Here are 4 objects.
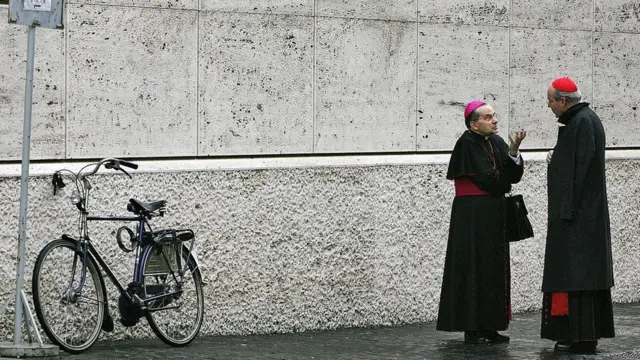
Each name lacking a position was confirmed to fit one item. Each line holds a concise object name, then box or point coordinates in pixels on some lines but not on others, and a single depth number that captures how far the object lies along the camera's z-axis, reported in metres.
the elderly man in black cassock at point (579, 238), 18.17
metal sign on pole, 16.34
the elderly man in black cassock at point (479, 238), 19.06
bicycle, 17.42
